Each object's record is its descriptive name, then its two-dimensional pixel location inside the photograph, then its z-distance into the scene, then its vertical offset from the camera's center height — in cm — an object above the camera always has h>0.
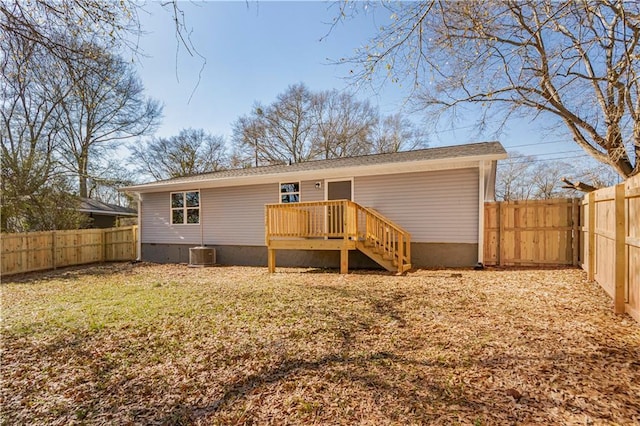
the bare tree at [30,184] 1117 +110
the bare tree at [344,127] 1994 +541
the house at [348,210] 786 +7
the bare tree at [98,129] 1592 +465
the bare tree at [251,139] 2097 +493
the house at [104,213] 1612 +5
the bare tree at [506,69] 354 +273
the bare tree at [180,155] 2106 +391
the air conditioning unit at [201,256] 1045 -143
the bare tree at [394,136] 1947 +472
